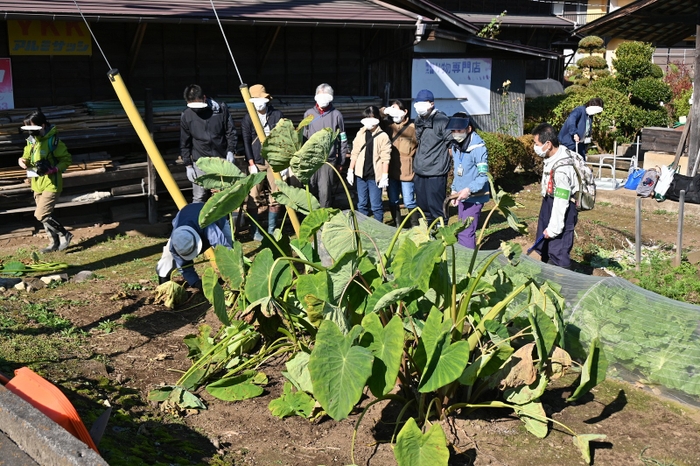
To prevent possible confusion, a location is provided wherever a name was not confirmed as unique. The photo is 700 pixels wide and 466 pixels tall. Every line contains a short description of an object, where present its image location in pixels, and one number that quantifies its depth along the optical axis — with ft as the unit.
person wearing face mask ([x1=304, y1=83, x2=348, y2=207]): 32.17
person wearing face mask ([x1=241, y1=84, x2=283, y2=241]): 31.94
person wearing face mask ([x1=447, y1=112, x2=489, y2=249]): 27.35
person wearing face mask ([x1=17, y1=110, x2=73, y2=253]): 30.76
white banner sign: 49.24
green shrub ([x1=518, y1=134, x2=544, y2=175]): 50.00
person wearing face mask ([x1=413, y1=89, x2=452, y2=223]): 30.30
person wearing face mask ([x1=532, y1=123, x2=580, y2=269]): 23.88
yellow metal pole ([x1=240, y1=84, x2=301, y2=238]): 24.17
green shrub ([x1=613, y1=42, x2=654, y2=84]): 68.23
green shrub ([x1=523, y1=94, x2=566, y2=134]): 61.16
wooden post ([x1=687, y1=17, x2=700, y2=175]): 43.21
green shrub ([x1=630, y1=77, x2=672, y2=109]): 65.98
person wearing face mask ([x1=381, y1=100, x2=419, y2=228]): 33.35
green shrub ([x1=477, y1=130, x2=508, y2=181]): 46.75
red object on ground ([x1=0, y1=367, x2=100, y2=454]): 13.53
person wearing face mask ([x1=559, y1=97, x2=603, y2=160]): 39.68
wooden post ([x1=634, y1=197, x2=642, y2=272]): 29.22
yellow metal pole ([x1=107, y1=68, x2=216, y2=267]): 21.43
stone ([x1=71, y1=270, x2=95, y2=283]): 27.17
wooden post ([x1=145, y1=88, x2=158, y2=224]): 36.06
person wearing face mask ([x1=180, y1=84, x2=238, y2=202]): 31.63
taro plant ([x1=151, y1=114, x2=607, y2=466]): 14.47
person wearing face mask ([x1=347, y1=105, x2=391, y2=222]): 32.86
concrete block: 11.68
